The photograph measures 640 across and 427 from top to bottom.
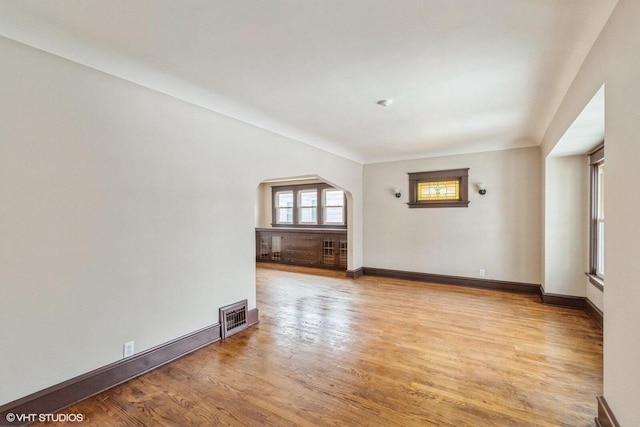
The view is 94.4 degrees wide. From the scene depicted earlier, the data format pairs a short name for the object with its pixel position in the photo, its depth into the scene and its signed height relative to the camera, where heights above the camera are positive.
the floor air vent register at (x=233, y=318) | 3.24 -1.20
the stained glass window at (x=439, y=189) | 5.47 +0.44
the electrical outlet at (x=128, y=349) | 2.42 -1.12
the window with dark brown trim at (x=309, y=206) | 7.86 +0.16
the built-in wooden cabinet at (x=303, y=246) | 7.17 -0.90
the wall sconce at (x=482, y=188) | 5.25 +0.41
